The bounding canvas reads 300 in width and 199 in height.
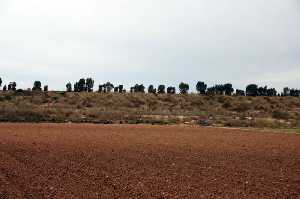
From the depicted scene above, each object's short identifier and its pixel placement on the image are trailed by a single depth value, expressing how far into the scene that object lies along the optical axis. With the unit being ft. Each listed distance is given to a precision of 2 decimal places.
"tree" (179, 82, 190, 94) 486.79
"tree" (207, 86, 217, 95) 479.08
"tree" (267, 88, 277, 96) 504.43
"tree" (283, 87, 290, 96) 518.70
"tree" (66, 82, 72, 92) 461.20
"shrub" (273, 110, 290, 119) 299.38
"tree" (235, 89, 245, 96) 492.54
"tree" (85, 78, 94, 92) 472.69
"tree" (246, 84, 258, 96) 498.69
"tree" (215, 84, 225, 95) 494.42
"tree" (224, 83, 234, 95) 493.36
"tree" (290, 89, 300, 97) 514.27
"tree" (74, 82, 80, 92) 469.57
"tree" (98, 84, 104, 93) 476.79
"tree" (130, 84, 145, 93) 491.72
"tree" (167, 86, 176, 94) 481.87
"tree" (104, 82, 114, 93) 487.25
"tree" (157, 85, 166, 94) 484.33
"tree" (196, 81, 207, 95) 486.79
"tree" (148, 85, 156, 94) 482.28
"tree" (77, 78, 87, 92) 472.28
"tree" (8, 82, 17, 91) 429.38
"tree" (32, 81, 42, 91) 447.59
